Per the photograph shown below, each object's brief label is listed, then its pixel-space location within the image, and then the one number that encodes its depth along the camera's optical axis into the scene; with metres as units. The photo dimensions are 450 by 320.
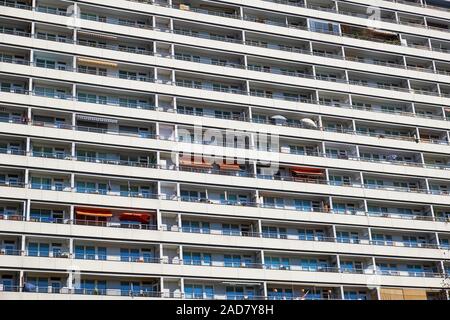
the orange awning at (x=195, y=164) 63.86
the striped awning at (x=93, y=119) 62.44
